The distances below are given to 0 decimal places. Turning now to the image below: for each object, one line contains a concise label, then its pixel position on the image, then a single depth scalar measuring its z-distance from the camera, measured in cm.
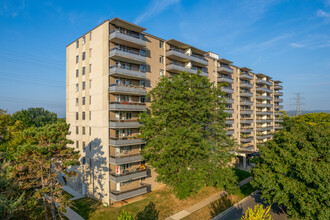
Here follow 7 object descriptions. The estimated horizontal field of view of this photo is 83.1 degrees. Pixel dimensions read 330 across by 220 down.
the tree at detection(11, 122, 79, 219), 1684
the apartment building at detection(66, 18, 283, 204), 2684
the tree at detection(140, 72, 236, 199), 2373
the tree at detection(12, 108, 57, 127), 5218
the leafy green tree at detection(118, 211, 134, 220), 1241
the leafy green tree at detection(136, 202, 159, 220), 2225
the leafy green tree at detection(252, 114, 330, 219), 1722
